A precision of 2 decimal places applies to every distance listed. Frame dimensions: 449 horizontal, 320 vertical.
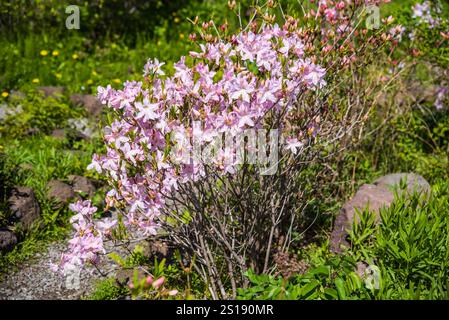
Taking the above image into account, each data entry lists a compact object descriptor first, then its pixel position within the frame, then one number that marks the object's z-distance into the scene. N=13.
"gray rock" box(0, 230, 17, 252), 3.49
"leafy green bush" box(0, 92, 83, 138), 4.97
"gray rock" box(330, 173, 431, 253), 3.45
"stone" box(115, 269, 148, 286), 3.27
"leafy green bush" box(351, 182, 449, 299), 2.76
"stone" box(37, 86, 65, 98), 5.58
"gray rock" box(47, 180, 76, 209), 4.00
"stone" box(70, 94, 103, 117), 5.45
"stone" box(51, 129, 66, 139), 4.97
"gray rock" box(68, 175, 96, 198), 4.22
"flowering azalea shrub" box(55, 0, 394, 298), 2.57
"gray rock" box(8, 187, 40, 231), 3.71
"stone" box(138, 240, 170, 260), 3.52
